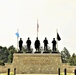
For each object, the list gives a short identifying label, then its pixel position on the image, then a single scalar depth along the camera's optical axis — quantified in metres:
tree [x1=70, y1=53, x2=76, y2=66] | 51.38
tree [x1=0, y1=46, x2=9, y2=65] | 61.21
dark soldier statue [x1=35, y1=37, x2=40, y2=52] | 25.94
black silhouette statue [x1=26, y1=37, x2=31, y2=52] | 26.18
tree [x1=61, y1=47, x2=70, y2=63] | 60.98
